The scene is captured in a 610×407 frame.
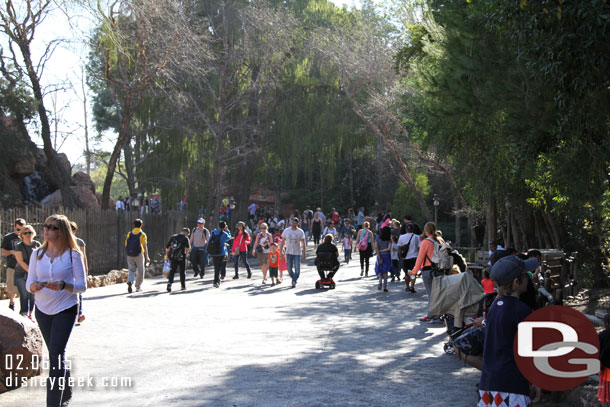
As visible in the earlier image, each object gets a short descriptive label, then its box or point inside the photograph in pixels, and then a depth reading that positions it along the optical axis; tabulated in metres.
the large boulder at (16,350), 6.90
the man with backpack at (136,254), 15.76
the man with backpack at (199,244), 19.25
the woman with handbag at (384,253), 16.83
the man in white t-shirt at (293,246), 18.08
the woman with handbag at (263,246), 19.22
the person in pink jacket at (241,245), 20.44
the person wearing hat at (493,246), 13.69
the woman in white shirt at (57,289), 5.86
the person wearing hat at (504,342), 4.44
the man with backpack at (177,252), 16.59
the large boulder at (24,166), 28.70
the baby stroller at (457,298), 9.08
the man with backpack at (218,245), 18.14
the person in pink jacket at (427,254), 12.27
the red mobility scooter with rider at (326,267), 17.06
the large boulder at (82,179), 38.67
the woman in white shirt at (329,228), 24.09
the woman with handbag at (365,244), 20.69
